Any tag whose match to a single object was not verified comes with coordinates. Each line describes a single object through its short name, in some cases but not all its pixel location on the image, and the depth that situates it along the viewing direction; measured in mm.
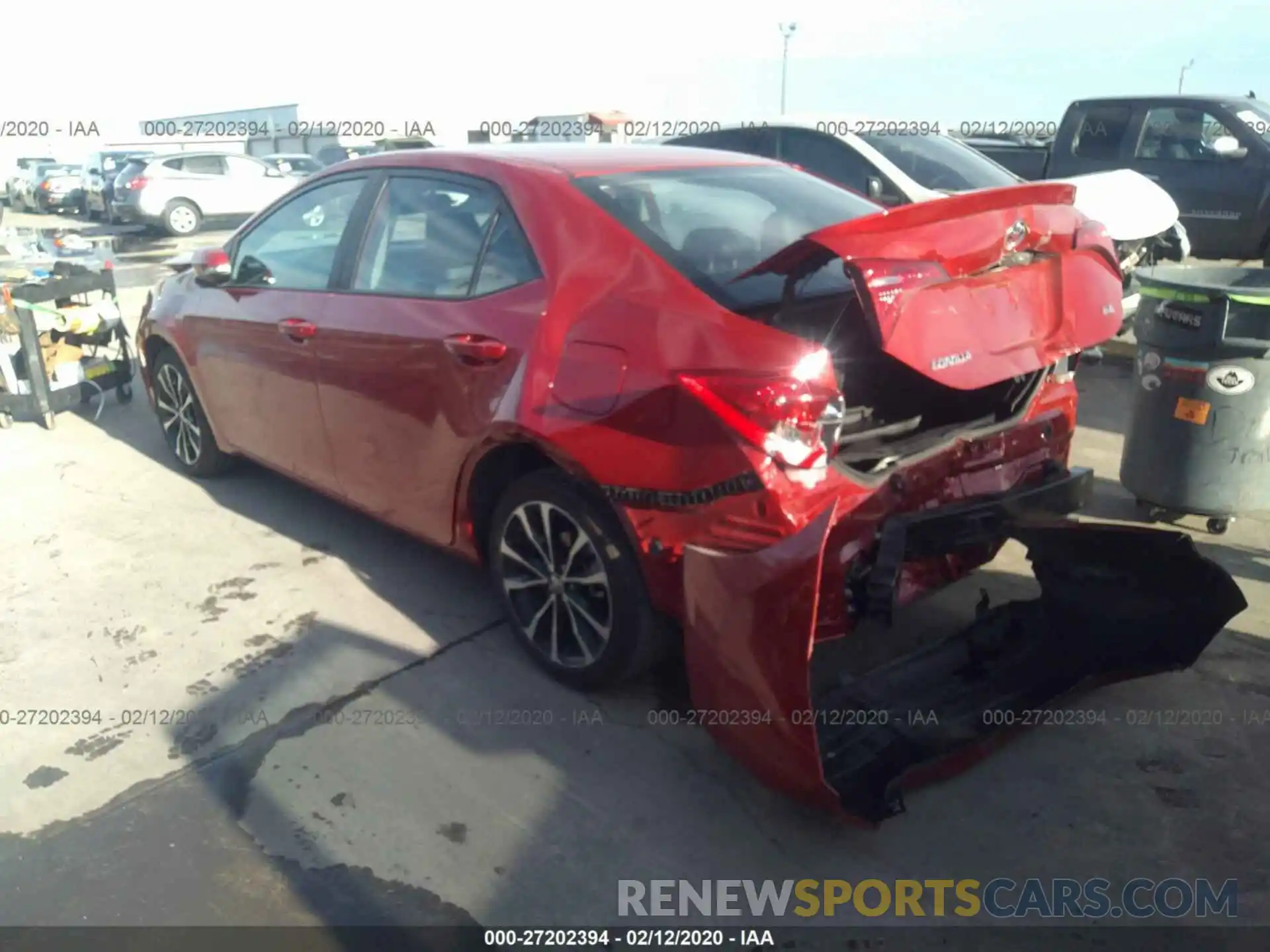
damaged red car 2703
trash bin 4180
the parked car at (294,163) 22953
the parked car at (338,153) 26852
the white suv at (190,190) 19797
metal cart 6332
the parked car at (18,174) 28609
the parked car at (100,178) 22625
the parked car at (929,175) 7496
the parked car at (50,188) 26125
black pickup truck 9359
